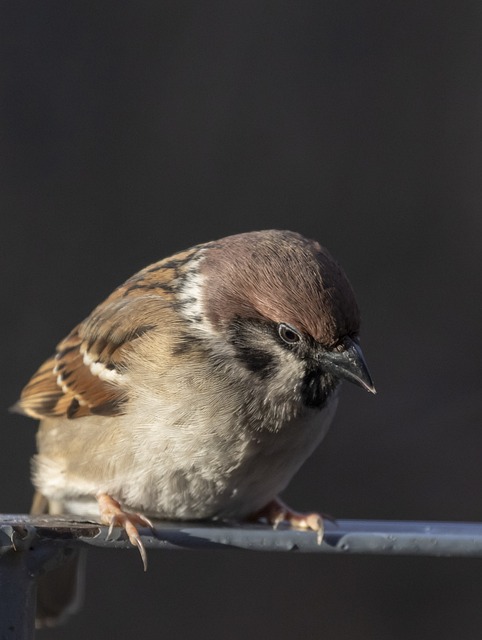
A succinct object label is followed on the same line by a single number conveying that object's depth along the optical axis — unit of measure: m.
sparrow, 1.80
